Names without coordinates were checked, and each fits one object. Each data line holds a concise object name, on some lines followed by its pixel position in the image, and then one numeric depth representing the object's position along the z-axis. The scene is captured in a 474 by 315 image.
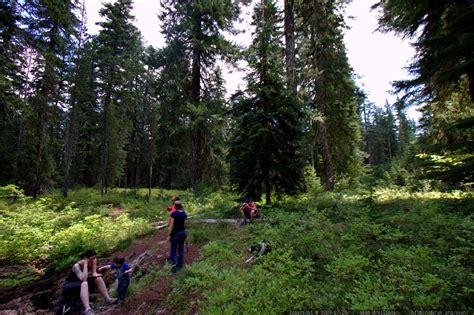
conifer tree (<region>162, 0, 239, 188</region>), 18.02
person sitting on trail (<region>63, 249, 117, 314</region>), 6.05
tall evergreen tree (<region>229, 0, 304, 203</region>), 10.67
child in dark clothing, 6.25
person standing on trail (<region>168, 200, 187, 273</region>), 7.10
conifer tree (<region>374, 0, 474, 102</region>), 6.58
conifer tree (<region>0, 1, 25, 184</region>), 9.54
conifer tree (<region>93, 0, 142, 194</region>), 24.76
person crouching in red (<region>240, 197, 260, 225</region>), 9.43
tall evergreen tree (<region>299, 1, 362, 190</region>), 14.05
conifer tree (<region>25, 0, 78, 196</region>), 18.98
